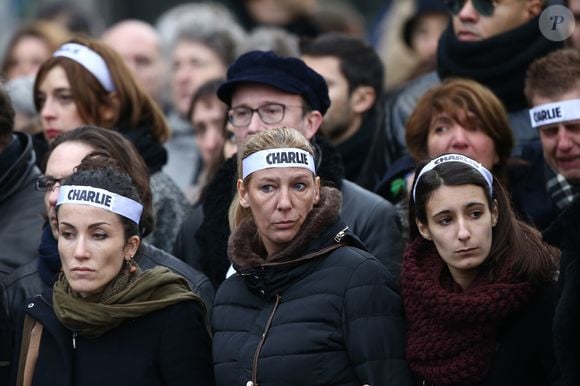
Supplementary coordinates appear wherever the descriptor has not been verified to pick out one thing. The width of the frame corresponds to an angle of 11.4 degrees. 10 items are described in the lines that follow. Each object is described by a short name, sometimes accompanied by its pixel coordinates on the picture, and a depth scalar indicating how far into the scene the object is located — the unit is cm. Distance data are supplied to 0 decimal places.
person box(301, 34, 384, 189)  1667
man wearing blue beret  1394
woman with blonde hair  1180
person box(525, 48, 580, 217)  1375
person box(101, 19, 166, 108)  2269
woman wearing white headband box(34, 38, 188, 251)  1612
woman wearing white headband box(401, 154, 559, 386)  1147
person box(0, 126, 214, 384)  1353
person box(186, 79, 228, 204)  1880
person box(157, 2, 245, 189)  2108
